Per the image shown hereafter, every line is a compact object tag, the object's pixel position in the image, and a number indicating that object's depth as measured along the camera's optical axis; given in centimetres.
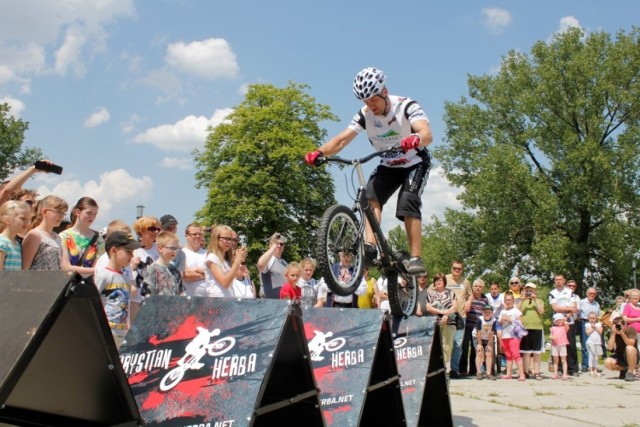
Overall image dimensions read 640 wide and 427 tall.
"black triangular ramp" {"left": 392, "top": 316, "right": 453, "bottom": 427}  581
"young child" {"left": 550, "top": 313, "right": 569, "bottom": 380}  1261
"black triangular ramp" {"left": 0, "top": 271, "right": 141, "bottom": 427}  235
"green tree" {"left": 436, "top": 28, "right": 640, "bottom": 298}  2925
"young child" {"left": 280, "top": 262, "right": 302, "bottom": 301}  849
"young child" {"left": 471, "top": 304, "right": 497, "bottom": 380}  1220
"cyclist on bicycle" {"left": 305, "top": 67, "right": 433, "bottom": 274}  594
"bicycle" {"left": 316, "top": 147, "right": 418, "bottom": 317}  534
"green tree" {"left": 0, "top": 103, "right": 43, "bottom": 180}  3578
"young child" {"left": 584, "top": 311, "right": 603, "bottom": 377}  1336
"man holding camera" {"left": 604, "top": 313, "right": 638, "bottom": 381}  1207
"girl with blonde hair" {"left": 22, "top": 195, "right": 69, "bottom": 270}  507
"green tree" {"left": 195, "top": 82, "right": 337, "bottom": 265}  3456
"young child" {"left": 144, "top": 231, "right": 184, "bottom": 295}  525
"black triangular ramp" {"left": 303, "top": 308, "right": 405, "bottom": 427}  444
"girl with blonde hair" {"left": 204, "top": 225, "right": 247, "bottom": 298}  620
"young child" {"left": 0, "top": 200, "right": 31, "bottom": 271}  485
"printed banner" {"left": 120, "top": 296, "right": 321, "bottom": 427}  325
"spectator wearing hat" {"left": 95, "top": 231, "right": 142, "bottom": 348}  518
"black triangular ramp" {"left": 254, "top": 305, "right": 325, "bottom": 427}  371
